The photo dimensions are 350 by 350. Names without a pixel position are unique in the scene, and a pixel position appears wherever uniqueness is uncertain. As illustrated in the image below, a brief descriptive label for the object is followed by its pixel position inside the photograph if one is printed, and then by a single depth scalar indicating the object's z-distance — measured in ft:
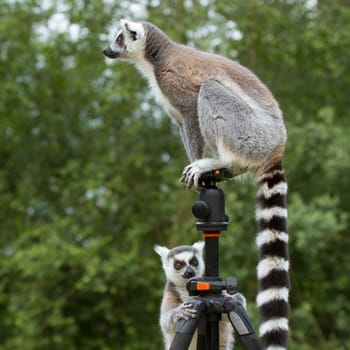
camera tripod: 15.77
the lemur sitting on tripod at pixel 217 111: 18.37
